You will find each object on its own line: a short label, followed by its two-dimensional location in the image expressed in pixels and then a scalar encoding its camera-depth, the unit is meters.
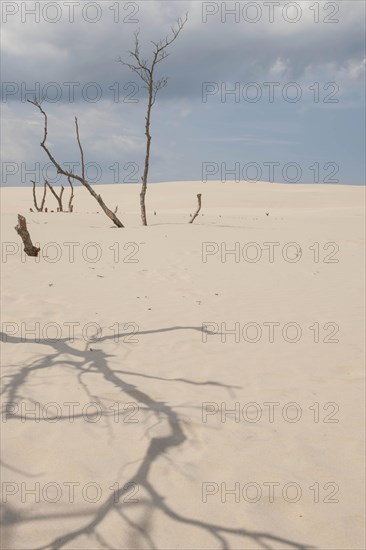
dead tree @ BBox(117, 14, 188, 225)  17.00
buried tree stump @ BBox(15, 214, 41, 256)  10.55
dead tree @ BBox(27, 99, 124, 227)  15.20
